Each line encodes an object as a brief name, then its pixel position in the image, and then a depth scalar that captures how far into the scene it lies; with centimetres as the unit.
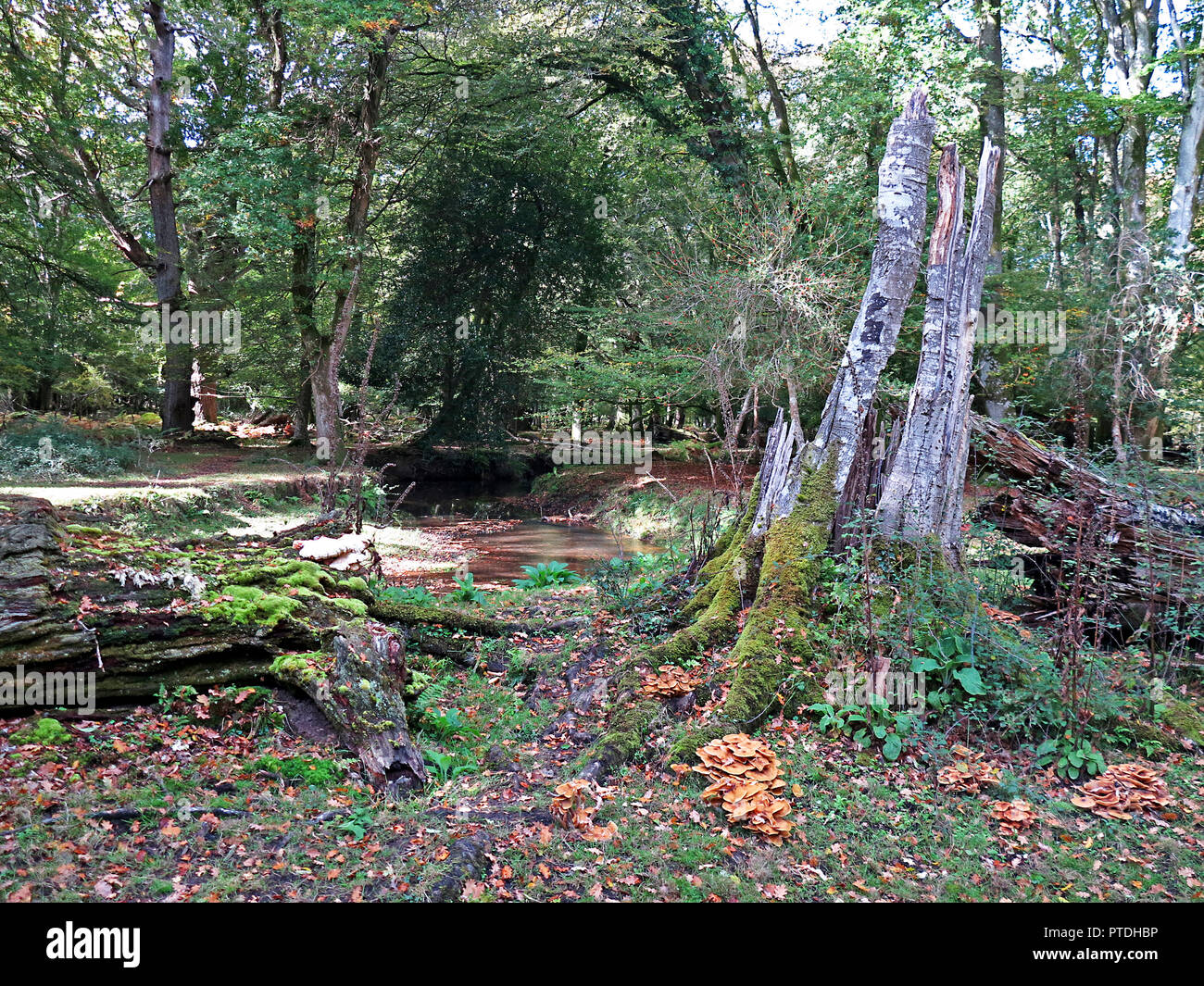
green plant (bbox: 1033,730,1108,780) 416
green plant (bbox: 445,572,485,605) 827
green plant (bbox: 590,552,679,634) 672
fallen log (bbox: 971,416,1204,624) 559
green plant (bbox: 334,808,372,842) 339
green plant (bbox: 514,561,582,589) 974
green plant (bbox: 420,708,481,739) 502
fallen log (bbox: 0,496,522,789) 421
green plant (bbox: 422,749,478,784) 443
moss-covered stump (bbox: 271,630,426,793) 421
